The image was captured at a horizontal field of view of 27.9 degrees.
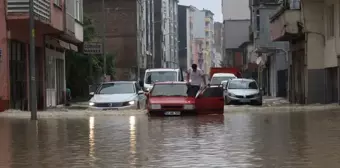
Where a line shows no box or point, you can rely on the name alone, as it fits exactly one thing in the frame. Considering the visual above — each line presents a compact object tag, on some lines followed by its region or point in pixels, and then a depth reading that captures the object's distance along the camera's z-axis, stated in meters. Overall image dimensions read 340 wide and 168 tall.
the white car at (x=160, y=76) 37.34
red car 22.36
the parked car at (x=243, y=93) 34.16
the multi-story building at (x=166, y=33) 120.19
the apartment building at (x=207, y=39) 191.62
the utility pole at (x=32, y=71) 21.06
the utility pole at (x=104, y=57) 56.25
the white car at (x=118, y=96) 26.61
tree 55.88
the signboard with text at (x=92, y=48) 51.06
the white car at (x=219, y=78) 45.31
